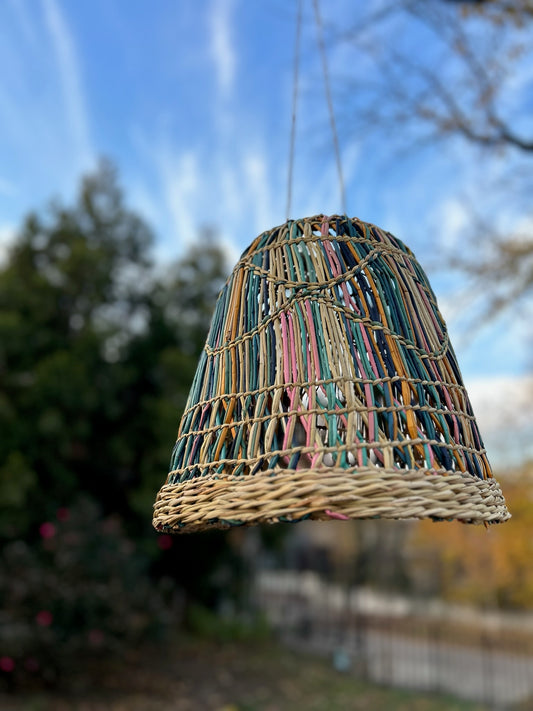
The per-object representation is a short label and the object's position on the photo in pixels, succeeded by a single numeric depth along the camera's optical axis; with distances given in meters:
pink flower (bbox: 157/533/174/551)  6.90
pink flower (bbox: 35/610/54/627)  4.73
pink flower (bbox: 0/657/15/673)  4.60
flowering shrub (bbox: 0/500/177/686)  4.73
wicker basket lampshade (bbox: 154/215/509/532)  0.57
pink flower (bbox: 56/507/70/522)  5.47
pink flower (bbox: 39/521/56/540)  5.29
